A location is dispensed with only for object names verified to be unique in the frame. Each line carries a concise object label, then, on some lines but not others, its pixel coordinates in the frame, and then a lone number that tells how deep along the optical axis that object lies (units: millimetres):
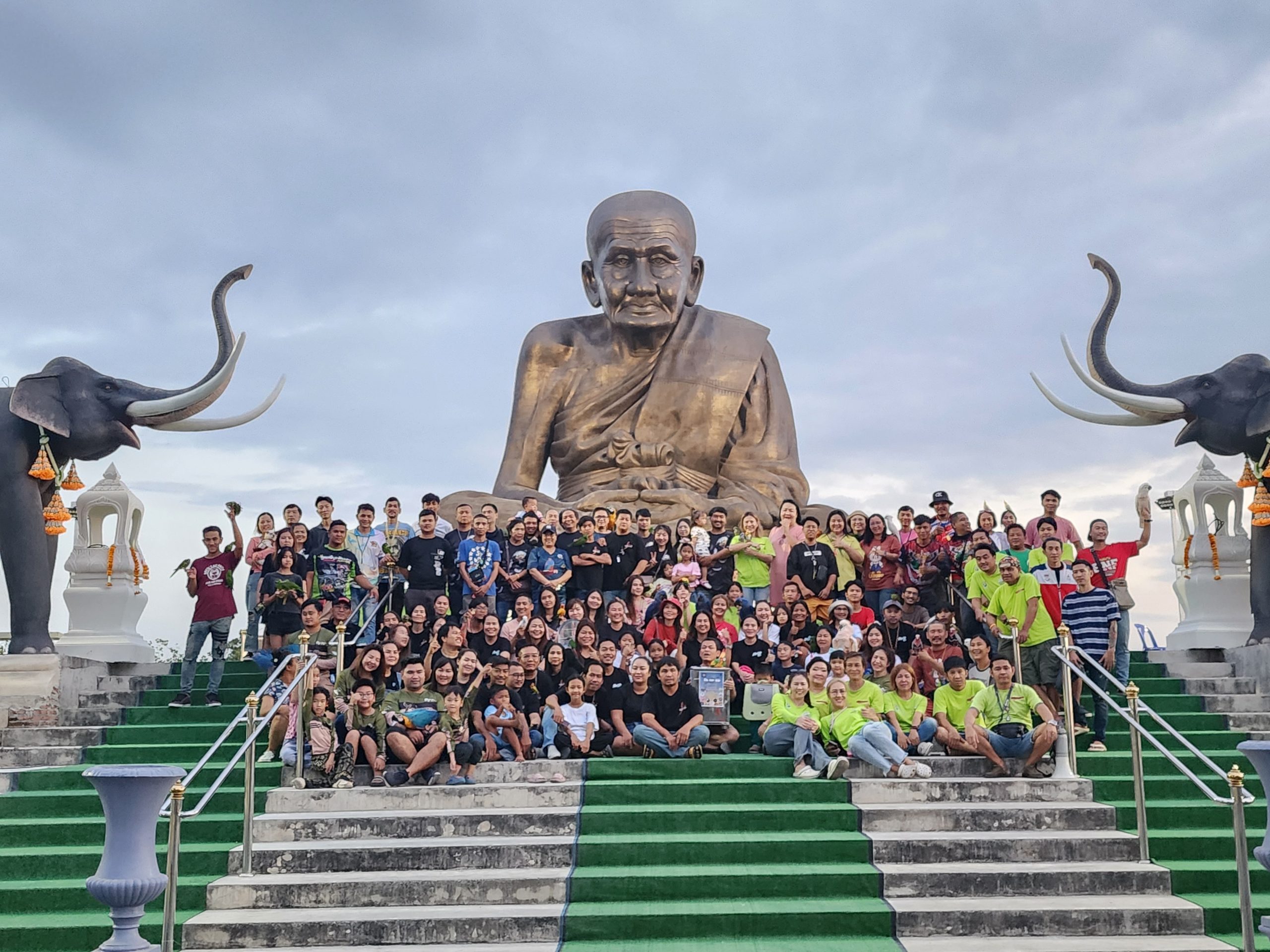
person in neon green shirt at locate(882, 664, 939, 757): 8398
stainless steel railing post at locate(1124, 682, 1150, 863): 7250
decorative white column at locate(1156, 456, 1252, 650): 11641
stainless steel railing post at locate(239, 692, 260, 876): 7203
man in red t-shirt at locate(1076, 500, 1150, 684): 10188
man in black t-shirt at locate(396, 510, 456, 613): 10438
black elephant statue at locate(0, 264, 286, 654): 10172
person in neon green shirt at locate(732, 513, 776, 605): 10914
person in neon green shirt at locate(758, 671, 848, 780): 8109
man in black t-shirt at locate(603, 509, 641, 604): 10906
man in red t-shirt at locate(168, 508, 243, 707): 10039
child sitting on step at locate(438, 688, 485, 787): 8055
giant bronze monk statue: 15047
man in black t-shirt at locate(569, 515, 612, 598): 10820
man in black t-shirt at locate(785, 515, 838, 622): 10539
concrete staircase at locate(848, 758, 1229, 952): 6578
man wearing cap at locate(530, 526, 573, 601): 10641
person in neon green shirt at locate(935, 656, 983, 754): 8461
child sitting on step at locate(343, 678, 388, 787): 8078
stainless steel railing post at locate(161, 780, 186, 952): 5984
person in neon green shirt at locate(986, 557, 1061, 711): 8930
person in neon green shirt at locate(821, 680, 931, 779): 7996
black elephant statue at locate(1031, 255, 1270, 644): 10844
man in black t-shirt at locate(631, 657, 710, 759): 8430
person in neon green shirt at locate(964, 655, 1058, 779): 8055
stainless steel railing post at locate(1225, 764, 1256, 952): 5867
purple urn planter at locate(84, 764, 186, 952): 5562
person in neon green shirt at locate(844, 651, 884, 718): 8500
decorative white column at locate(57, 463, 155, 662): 11570
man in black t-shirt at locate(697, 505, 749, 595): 10867
